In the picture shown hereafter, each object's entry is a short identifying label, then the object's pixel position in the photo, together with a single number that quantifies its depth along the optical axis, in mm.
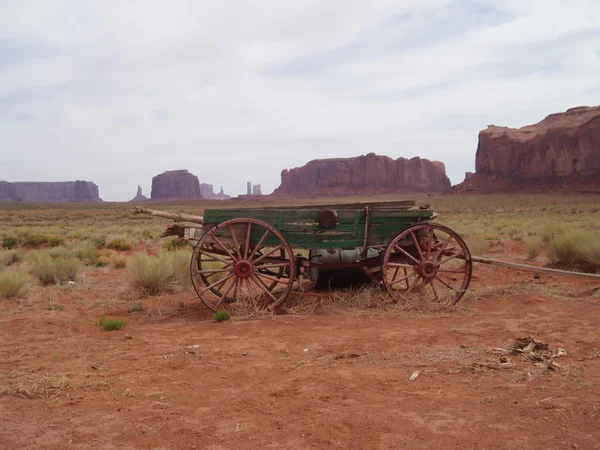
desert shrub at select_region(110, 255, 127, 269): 12016
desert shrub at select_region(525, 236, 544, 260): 11602
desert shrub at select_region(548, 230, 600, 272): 9398
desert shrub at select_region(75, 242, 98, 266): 12391
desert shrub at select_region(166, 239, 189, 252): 13555
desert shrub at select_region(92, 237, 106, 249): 16328
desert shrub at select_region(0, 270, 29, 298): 7703
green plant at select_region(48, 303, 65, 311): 6949
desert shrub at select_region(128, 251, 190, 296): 8227
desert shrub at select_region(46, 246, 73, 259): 12320
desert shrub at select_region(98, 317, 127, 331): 5793
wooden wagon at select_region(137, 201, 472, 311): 6520
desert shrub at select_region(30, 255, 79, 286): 9531
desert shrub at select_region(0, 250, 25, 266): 11773
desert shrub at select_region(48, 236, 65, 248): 16641
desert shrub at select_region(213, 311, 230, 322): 6121
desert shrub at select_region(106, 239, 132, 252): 15734
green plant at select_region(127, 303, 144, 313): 6895
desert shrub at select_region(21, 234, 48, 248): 16650
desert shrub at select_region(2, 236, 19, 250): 15962
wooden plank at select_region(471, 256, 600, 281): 6570
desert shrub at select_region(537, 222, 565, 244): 13116
